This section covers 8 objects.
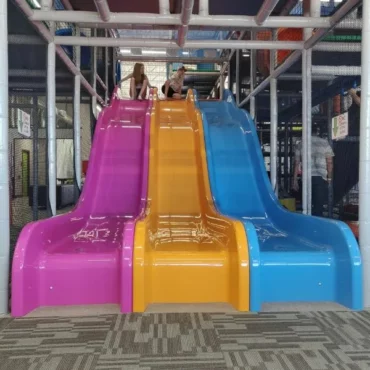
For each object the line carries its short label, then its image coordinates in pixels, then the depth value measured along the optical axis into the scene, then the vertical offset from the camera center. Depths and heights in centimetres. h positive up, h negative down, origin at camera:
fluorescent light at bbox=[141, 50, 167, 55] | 1472 +473
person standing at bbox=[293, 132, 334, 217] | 400 +3
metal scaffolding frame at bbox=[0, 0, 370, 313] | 240 +130
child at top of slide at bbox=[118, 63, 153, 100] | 709 +170
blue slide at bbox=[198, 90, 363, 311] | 242 -50
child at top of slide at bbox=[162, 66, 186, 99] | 798 +188
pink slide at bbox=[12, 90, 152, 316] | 233 -51
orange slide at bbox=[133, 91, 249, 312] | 240 -49
